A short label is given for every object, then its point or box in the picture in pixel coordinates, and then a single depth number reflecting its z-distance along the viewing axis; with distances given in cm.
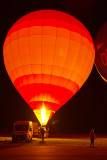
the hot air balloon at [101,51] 2053
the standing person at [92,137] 1556
